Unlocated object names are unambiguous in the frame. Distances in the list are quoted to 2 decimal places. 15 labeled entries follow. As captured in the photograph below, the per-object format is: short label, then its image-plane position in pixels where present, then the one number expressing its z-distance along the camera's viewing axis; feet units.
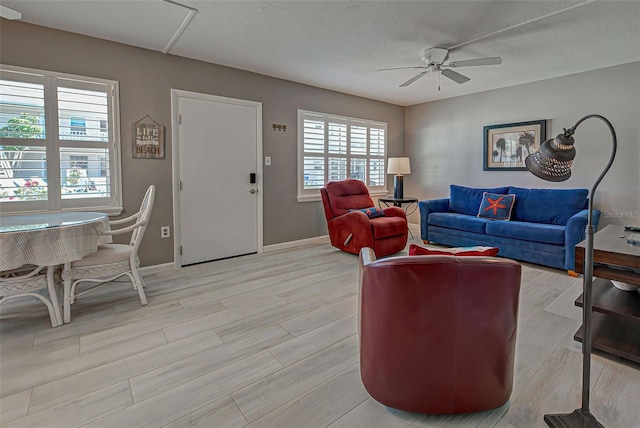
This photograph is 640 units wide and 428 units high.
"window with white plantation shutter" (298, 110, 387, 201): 15.84
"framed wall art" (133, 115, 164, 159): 11.10
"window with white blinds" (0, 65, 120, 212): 9.17
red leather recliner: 13.41
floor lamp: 4.50
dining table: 6.74
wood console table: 6.20
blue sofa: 11.59
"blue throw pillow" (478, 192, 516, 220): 14.04
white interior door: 12.30
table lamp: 17.42
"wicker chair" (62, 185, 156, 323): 7.91
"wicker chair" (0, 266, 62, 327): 7.22
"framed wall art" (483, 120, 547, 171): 15.06
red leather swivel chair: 4.32
